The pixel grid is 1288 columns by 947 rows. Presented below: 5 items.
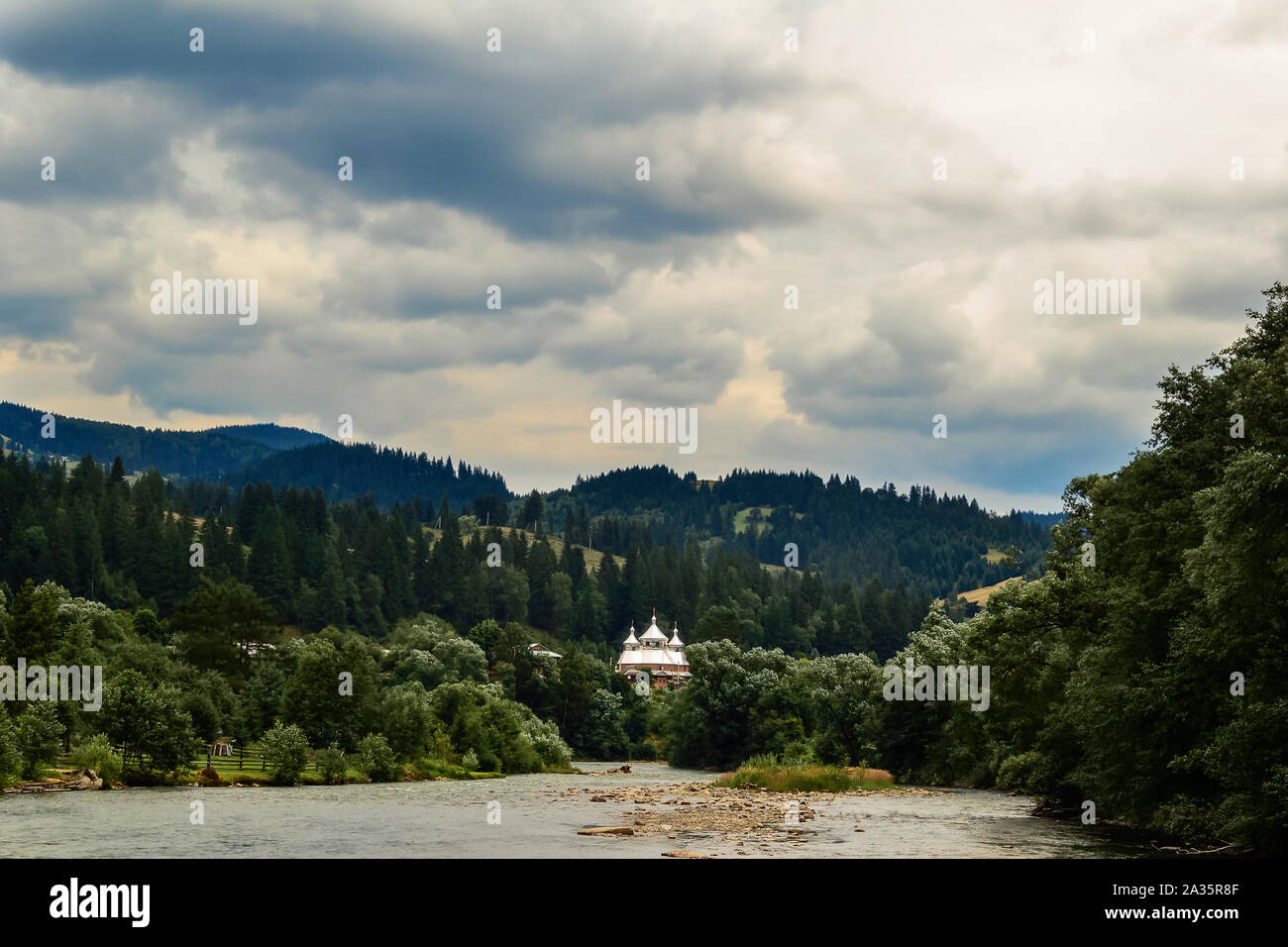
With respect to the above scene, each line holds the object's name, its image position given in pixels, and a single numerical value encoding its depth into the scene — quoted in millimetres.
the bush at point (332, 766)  89250
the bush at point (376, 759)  93438
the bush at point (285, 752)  86625
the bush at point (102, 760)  77250
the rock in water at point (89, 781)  75062
